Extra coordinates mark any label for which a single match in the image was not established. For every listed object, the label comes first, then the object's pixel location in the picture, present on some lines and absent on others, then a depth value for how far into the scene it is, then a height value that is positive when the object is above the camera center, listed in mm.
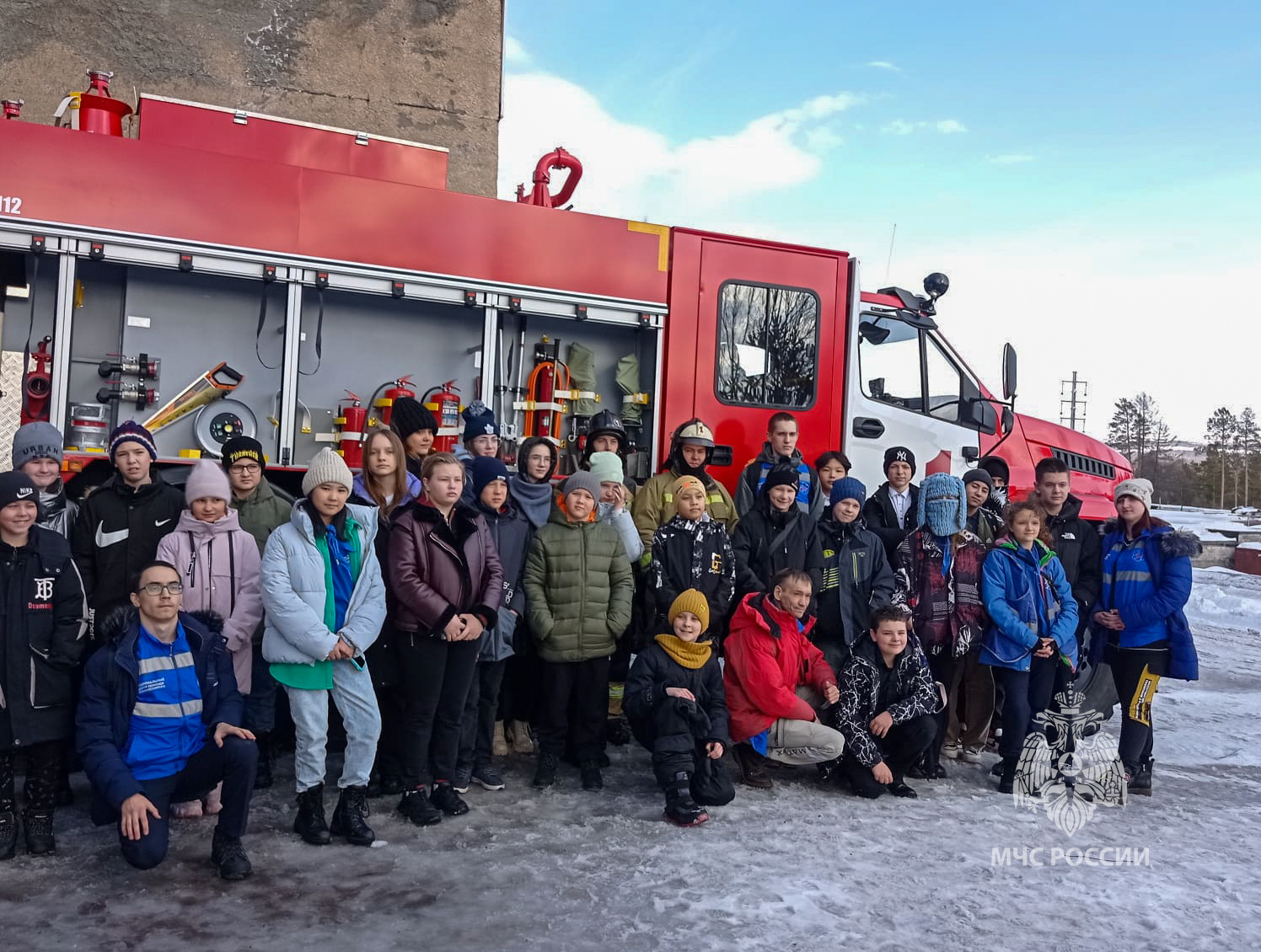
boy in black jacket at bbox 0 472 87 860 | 3750 -715
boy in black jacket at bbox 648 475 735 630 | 5254 -309
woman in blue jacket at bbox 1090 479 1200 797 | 5223 -502
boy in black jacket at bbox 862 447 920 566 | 6152 +81
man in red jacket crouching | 4926 -914
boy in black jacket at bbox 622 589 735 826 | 4492 -1012
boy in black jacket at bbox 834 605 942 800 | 4922 -998
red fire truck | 5367 +1146
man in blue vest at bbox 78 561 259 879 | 3602 -948
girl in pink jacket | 4250 -364
